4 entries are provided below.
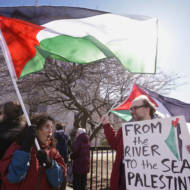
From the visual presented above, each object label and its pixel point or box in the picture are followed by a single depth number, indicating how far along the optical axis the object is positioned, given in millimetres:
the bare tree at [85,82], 8820
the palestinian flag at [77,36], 2725
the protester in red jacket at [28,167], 1885
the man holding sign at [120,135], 2400
